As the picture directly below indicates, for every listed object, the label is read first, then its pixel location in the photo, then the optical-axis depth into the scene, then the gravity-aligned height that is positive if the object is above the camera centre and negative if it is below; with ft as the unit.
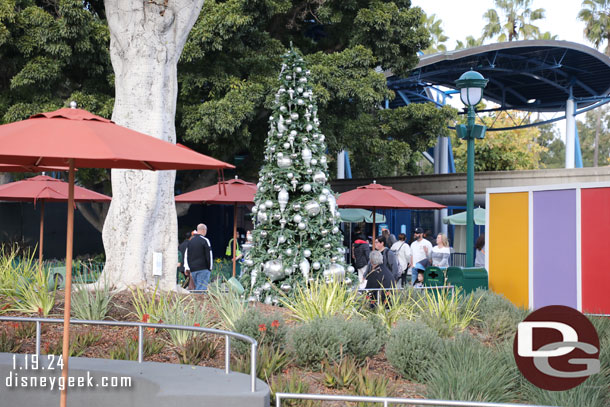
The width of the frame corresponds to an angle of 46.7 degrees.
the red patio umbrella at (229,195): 50.83 +3.84
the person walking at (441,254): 49.24 -0.28
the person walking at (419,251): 52.11 -0.10
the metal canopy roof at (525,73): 97.09 +27.99
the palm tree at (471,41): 197.98 +58.87
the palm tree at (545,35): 191.11 +58.98
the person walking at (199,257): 45.70 -0.67
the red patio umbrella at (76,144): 16.15 +2.42
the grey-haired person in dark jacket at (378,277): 35.65 -1.43
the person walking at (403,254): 52.65 -0.35
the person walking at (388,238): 60.60 +1.01
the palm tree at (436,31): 207.51 +64.36
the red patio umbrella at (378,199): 50.67 +3.63
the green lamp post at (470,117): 39.45 +7.56
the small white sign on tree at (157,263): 34.37 -0.82
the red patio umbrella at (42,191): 46.55 +3.66
